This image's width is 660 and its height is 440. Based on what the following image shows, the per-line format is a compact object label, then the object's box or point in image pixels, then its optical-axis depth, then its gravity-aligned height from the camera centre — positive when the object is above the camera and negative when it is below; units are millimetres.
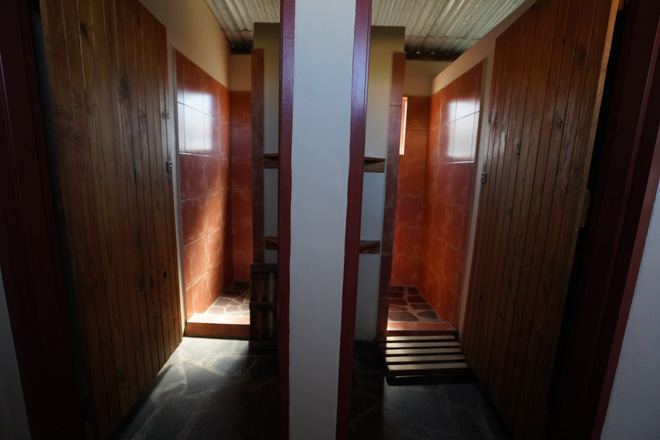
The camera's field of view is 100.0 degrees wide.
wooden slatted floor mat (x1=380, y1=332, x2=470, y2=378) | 2121 -1406
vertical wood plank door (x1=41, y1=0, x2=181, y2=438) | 1273 -48
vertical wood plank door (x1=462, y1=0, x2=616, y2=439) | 1252 -9
